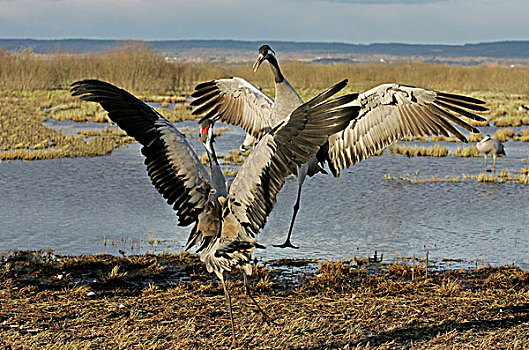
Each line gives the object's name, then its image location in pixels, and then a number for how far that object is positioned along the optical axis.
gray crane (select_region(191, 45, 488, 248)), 13.52
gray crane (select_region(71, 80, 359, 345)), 8.88
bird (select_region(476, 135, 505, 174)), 31.00
